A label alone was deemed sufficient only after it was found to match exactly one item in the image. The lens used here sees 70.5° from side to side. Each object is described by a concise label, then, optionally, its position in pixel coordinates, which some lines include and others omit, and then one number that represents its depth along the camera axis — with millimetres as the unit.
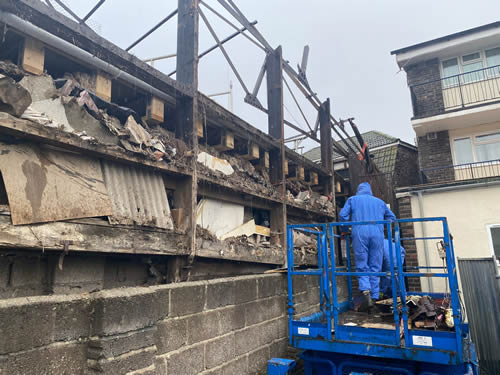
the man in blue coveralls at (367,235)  4875
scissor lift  3422
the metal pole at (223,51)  6507
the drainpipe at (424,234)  9619
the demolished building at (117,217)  2543
